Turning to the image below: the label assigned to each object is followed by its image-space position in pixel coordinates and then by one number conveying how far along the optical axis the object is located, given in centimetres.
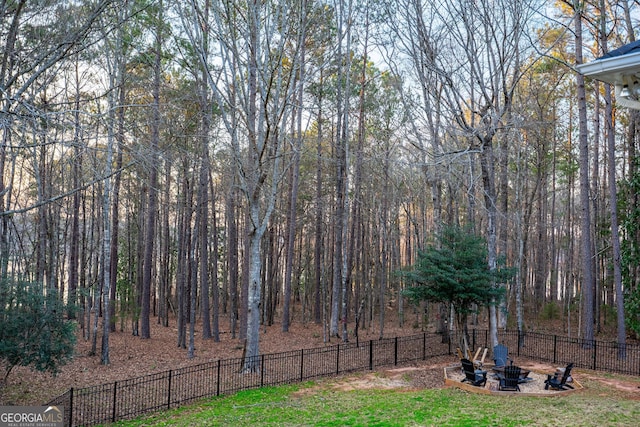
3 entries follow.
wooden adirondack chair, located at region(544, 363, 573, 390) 1108
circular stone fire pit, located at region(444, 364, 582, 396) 1078
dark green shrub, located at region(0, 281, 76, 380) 991
